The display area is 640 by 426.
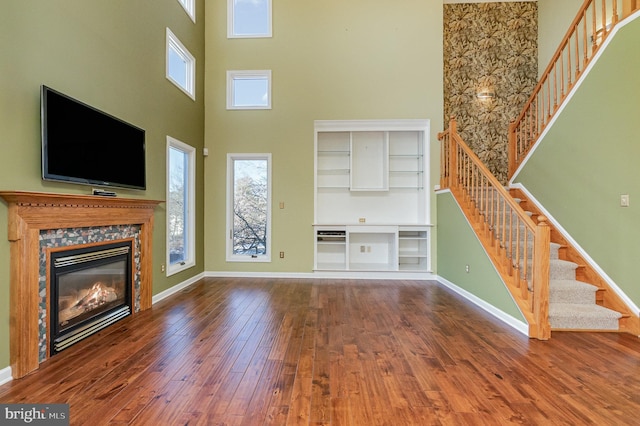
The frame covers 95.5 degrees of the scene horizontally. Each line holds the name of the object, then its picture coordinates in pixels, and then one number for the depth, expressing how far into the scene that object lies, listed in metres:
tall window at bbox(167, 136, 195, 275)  4.34
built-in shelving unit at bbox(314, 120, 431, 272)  5.62
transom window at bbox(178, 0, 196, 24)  4.77
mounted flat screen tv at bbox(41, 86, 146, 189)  2.37
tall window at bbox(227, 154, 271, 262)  5.47
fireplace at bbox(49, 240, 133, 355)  2.45
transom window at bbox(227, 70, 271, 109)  5.46
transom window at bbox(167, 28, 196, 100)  4.36
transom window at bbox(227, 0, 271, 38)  5.45
